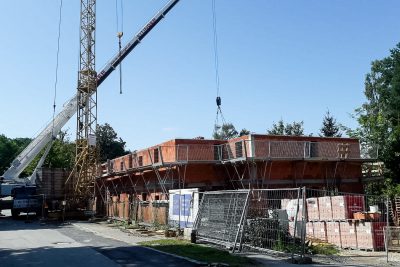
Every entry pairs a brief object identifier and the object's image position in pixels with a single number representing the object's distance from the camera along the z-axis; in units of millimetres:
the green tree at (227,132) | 75350
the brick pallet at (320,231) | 19156
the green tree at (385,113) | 37312
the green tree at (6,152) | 89350
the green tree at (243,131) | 79088
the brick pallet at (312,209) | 20141
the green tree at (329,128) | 60156
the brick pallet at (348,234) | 17766
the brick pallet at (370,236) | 17062
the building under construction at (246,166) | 26688
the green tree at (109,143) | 86000
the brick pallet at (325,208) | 19234
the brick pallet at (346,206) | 18500
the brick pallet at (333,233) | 18378
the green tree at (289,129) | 68312
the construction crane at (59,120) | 45000
